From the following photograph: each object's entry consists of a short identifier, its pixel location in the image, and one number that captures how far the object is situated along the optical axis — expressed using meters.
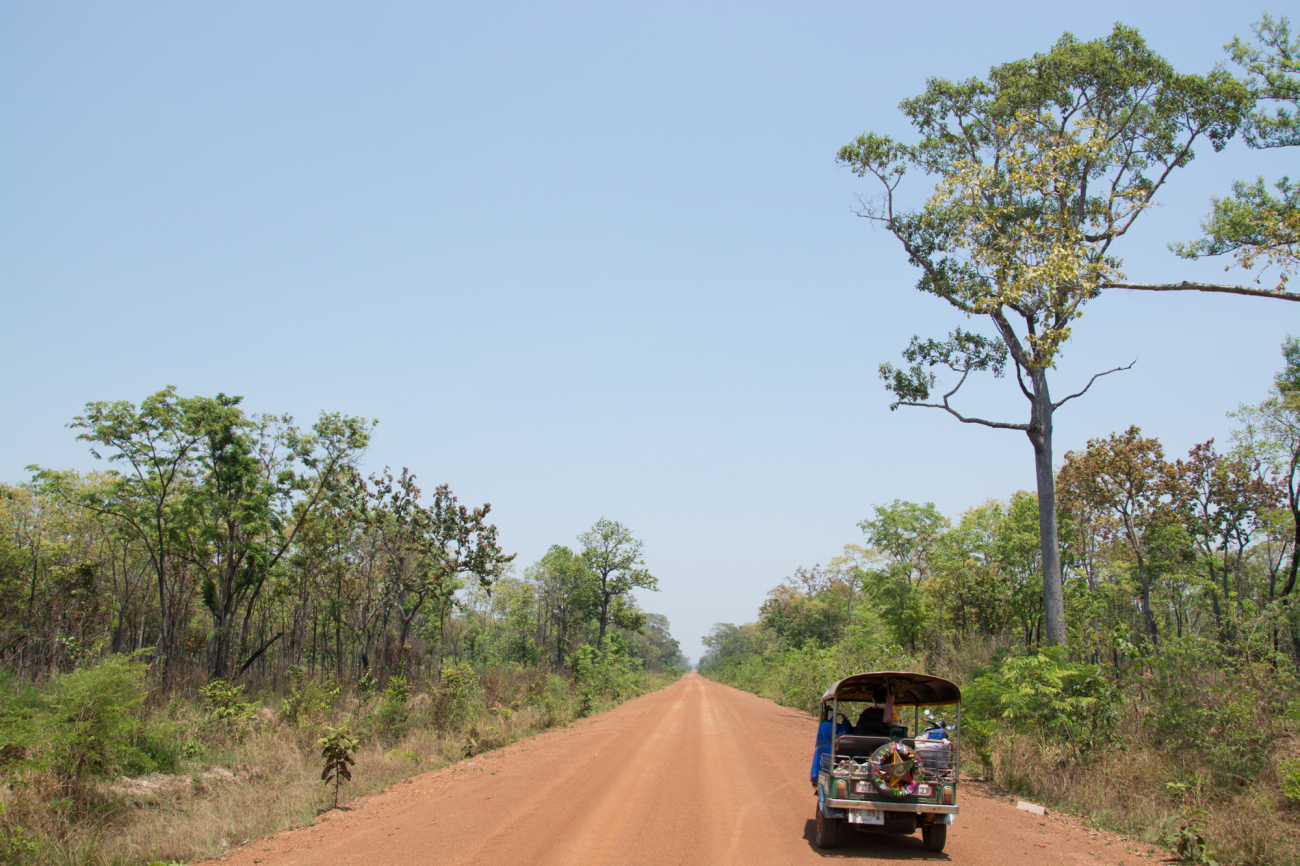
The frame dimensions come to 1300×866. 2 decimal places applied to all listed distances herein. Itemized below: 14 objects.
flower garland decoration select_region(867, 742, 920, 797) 7.48
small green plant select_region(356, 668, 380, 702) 21.25
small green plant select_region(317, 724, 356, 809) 10.46
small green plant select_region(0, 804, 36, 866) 7.22
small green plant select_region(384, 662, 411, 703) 18.36
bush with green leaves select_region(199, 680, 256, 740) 16.55
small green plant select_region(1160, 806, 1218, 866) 7.14
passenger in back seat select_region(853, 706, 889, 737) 8.98
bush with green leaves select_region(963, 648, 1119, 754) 11.12
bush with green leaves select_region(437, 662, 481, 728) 18.25
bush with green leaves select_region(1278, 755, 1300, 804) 7.54
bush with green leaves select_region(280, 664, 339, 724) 17.05
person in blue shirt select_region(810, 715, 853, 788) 8.57
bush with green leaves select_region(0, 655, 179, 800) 9.79
